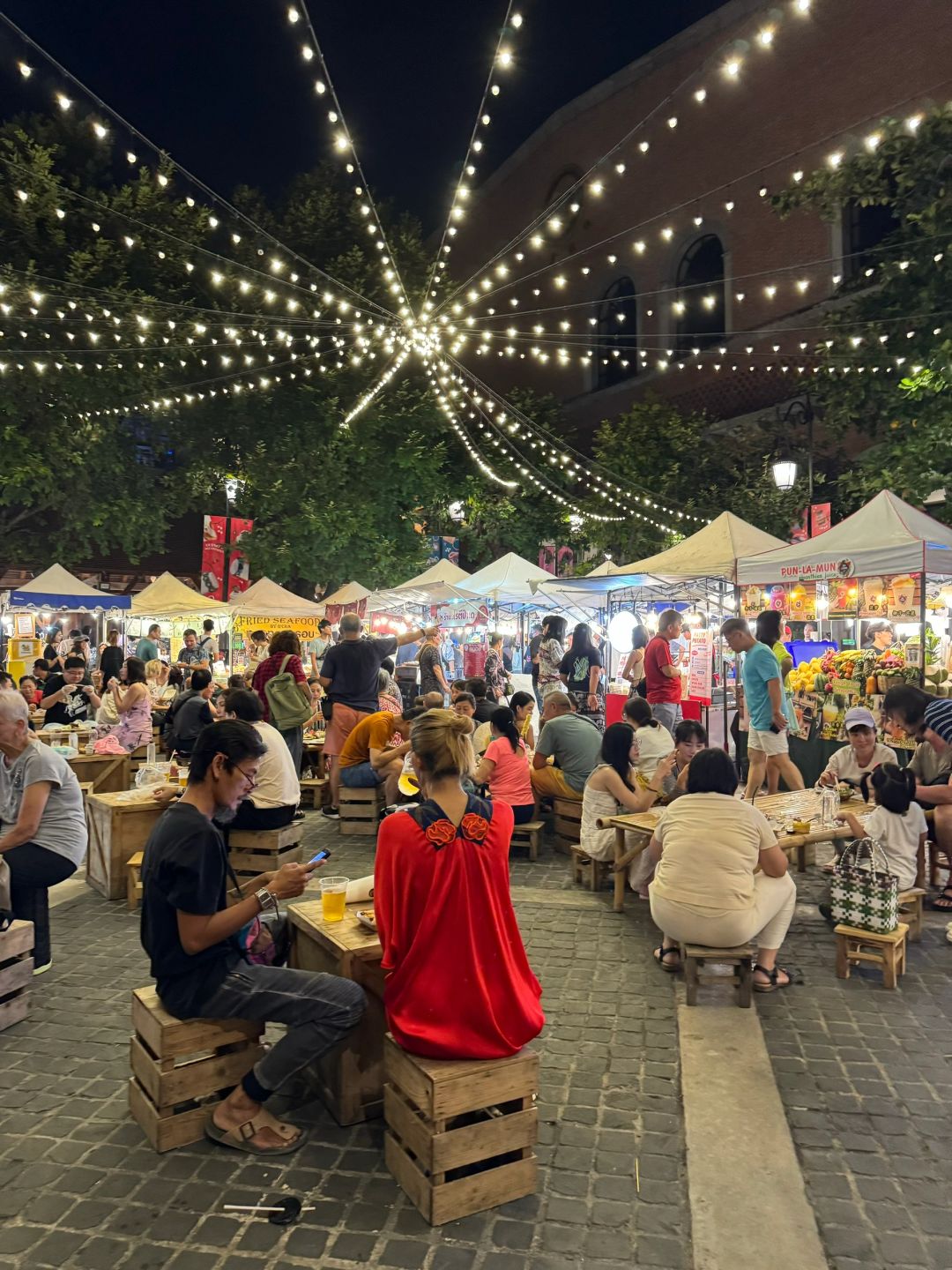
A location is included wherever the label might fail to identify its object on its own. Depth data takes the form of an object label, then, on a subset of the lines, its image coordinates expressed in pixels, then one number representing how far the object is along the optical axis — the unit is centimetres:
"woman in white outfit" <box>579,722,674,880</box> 575
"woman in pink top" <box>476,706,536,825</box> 646
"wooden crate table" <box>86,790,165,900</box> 582
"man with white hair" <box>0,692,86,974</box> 434
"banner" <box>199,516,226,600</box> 1941
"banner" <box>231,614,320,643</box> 1614
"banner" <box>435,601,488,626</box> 1698
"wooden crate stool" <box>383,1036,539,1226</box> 257
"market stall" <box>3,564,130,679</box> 1521
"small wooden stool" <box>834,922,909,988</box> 448
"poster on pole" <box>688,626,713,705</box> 1173
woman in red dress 271
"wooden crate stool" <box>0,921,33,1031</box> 385
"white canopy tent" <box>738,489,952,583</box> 766
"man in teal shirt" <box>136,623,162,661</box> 1453
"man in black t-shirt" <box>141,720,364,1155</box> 286
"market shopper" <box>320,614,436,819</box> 808
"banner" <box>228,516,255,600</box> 1956
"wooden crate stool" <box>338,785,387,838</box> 775
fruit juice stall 786
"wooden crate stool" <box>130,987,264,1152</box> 293
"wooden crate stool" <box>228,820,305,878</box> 577
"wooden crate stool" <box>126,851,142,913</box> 563
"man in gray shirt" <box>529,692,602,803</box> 698
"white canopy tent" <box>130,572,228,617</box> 1552
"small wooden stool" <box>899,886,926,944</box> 503
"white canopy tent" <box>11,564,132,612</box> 1588
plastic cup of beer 342
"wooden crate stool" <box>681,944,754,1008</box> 414
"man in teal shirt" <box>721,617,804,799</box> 729
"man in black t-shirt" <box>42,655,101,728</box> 962
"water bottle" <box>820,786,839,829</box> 527
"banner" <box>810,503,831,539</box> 1338
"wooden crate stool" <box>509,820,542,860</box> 695
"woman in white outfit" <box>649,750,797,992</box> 407
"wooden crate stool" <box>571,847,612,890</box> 614
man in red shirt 893
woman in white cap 592
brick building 1598
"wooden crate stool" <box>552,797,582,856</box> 713
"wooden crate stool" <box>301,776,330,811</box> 877
